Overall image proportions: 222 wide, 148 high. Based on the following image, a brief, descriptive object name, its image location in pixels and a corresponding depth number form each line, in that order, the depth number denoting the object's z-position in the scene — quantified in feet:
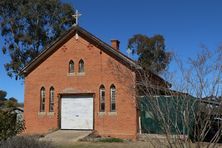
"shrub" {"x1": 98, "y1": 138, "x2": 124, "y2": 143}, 50.96
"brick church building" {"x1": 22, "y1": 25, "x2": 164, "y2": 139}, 56.03
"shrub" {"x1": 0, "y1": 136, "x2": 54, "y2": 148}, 26.22
